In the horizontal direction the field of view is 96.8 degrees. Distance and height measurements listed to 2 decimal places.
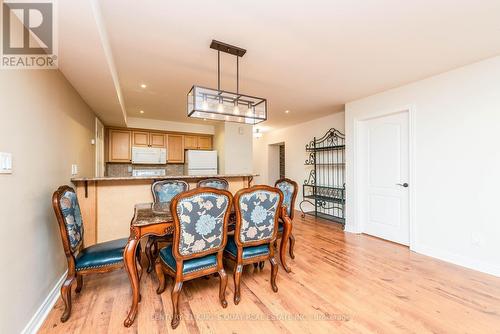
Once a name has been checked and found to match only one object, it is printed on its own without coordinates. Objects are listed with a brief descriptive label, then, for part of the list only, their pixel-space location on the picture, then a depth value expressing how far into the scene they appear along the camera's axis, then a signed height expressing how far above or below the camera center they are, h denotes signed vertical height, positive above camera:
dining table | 1.67 -0.52
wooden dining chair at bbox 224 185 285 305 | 1.93 -0.54
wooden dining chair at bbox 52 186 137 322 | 1.67 -0.70
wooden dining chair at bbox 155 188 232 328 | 1.63 -0.52
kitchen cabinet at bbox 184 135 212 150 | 5.78 +0.68
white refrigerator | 5.16 +0.14
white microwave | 5.05 +0.30
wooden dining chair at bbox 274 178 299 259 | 2.88 -0.38
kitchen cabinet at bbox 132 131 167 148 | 5.22 +0.70
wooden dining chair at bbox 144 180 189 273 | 2.93 -0.30
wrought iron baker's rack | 4.88 -0.21
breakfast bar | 2.73 -0.44
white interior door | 3.39 -0.16
